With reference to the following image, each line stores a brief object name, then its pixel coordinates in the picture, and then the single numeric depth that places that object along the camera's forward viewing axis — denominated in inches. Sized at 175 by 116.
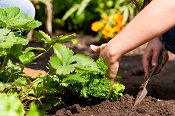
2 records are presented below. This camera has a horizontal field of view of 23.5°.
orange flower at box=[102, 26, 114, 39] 169.5
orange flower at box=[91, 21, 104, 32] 174.2
